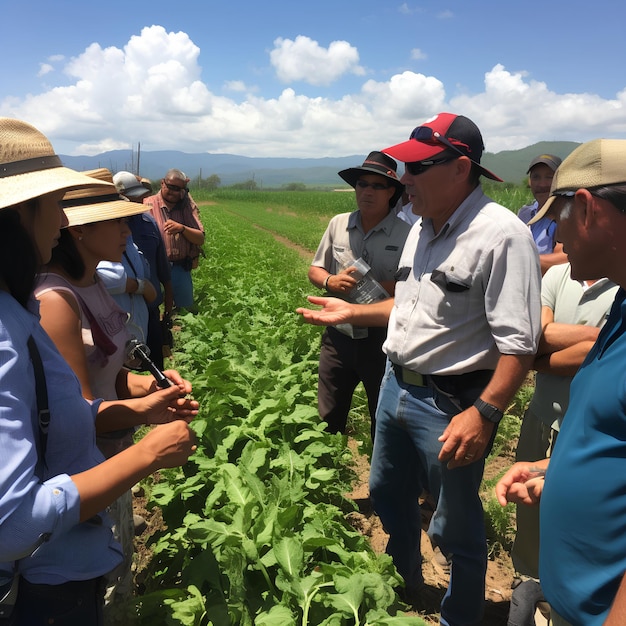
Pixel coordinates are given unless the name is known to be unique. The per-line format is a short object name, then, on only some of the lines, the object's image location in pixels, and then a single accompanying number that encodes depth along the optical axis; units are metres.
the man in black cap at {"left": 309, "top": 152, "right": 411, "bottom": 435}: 3.41
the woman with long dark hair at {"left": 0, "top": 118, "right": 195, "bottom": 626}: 1.16
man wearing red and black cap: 2.11
